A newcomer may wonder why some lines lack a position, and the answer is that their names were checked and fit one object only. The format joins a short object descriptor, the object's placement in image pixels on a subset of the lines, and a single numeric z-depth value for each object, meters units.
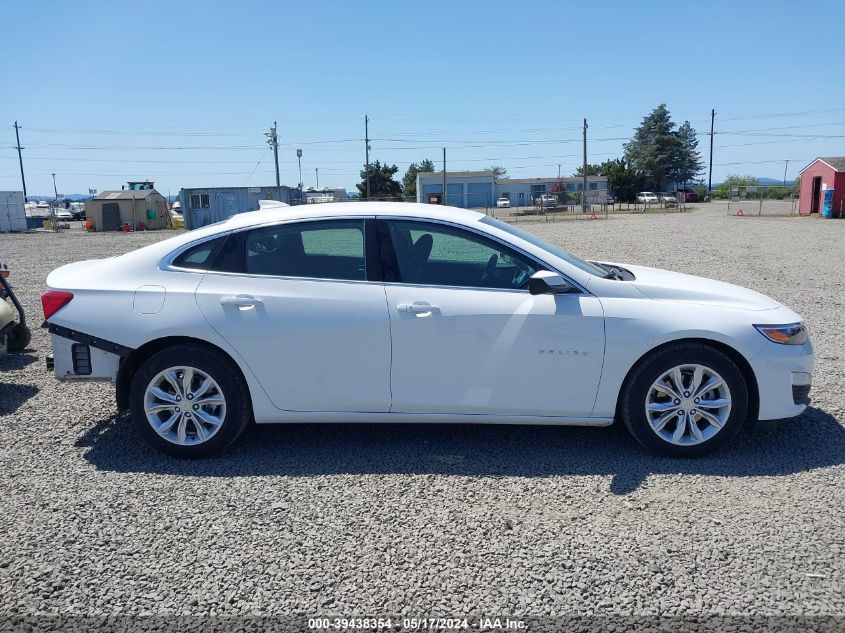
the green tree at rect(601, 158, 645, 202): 80.75
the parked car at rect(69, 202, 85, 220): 64.56
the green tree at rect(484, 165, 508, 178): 100.25
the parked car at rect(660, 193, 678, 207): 63.50
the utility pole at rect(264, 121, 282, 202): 45.54
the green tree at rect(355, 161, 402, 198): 67.19
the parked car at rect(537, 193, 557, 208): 58.64
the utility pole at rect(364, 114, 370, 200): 57.34
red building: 36.28
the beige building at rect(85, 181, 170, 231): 43.50
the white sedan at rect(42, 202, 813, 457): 4.28
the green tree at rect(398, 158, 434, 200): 88.62
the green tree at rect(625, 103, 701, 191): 88.31
